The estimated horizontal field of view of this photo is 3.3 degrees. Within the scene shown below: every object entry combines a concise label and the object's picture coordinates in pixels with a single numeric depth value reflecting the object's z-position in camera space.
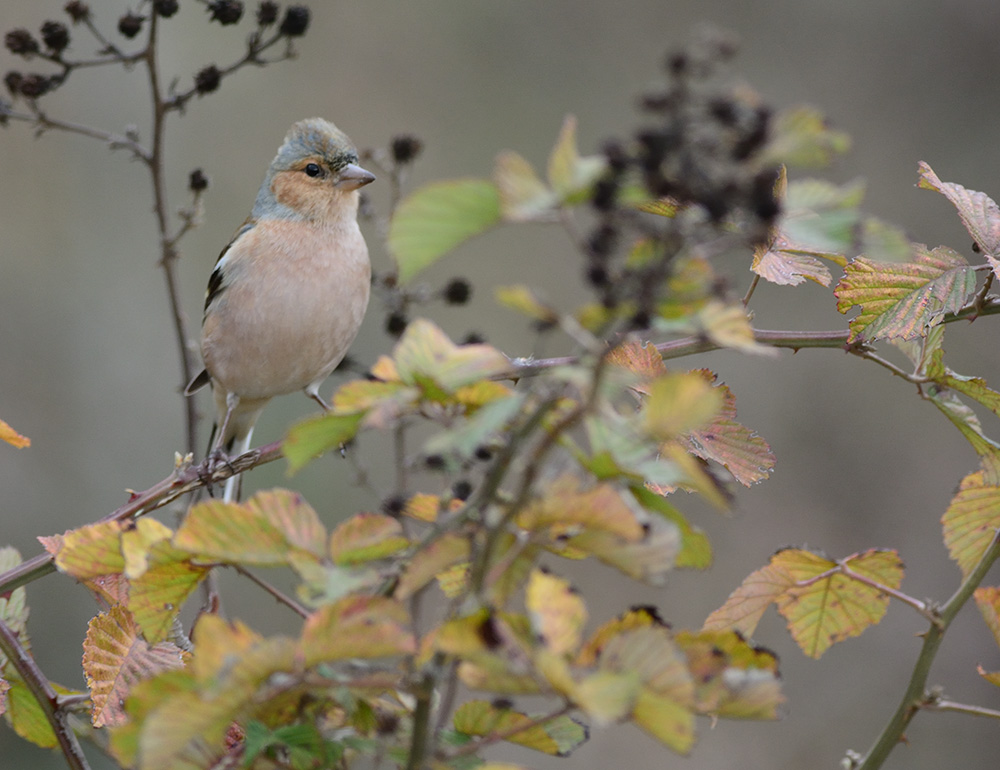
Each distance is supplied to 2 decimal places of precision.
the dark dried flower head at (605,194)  2.64
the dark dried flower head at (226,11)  5.53
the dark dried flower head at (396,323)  5.49
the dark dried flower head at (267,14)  5.54
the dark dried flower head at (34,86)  5.53
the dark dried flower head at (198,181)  5.53
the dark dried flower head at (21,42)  5.53
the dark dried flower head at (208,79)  5.53
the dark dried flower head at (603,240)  2.66
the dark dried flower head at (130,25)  5.53
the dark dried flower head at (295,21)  5.55
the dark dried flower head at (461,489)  3.63
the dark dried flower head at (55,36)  5.53
